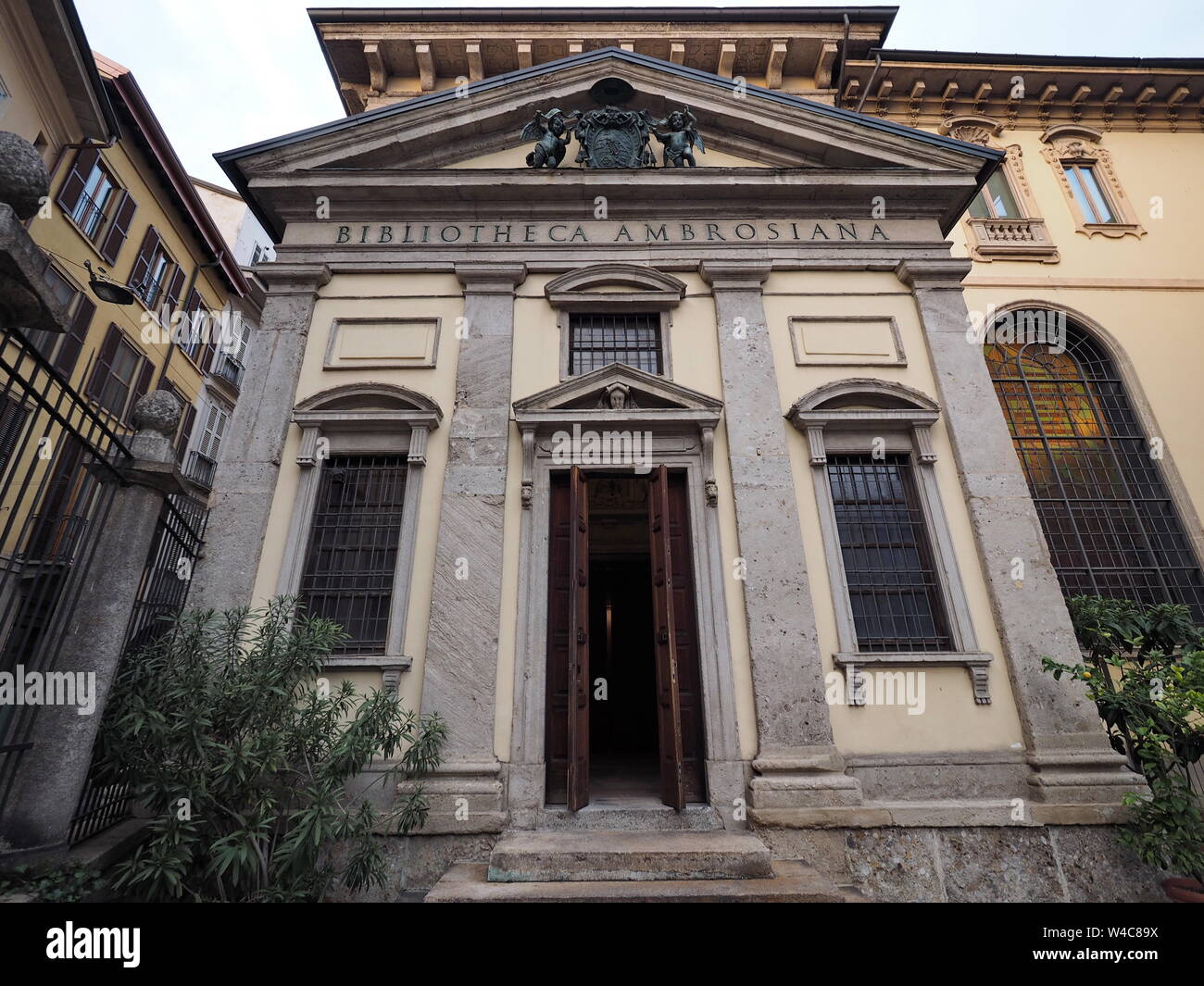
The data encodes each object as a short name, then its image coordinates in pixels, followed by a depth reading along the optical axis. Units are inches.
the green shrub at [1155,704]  203.8
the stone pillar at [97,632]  154.6
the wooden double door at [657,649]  237.6
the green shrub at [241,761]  166.4
